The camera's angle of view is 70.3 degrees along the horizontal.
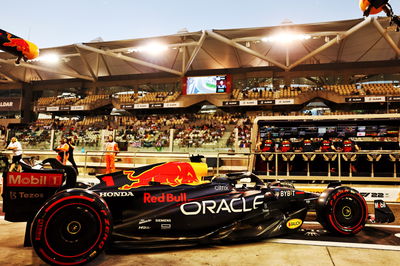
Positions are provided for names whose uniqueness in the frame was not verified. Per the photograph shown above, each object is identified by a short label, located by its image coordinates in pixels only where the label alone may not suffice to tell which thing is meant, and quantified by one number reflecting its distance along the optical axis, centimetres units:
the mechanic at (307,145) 992
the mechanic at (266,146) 1021
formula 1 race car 290
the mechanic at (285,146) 1024
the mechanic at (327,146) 984
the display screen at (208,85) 2312
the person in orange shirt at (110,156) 1117
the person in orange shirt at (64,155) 1089
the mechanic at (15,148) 1025
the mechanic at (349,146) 983
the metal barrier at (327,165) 877
